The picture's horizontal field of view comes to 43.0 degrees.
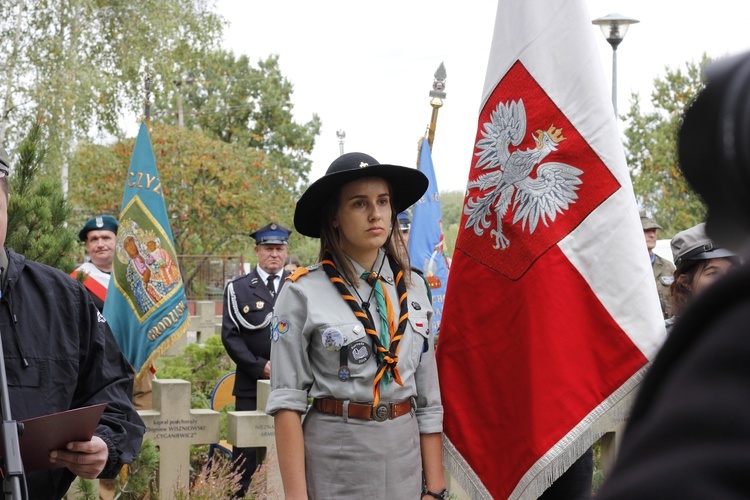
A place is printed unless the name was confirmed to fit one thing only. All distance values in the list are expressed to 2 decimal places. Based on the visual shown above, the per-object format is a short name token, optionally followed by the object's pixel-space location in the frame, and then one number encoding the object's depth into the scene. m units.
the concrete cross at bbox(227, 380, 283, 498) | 5.61
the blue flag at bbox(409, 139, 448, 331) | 6.93
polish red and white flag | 3.11
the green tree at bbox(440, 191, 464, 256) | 50.06
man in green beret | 7.32
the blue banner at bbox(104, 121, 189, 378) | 6.96
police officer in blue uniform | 6.73
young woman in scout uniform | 3.03
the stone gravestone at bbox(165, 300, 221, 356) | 12.99
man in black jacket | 2.53
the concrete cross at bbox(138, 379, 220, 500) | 5.55
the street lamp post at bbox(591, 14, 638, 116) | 11.35
